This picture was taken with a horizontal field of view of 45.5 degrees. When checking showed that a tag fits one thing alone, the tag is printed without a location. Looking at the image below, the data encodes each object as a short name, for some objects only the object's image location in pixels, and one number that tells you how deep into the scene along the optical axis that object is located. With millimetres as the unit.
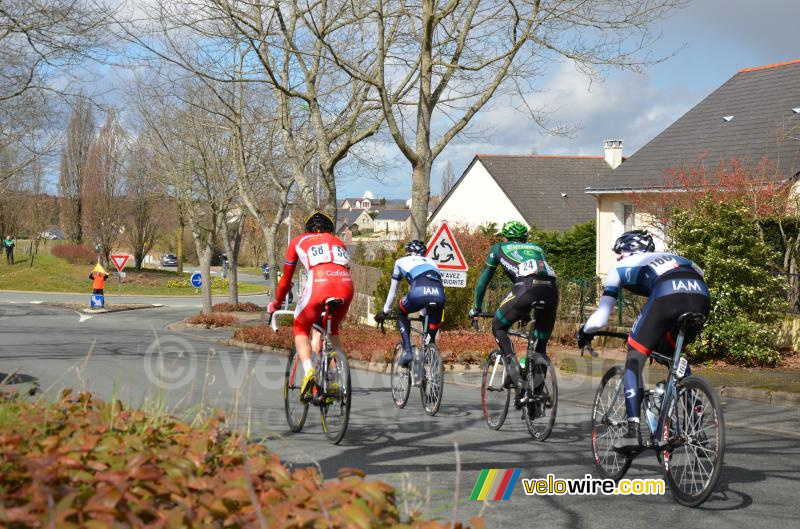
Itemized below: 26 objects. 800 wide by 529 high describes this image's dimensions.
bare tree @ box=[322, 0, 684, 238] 17469
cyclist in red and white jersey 8438
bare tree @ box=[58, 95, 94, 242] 61647
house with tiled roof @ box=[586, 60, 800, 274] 28922
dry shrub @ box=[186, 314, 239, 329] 30141
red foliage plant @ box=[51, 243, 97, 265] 66438
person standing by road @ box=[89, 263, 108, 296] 39875
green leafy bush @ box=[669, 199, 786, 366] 14914
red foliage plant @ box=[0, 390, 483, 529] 3139
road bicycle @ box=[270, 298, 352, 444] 8031
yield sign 40438
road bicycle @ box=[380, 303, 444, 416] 9938
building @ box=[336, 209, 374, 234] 189400
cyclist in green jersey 8766
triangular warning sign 16062
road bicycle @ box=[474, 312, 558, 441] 8336
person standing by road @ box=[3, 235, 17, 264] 67125
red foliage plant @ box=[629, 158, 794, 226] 21844
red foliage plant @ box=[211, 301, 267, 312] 37688
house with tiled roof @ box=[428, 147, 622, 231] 48438
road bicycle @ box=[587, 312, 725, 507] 5691
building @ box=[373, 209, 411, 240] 169000
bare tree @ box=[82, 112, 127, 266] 59522
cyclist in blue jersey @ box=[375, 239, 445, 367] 10484
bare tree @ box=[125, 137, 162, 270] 59088
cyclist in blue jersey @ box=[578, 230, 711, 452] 6184
